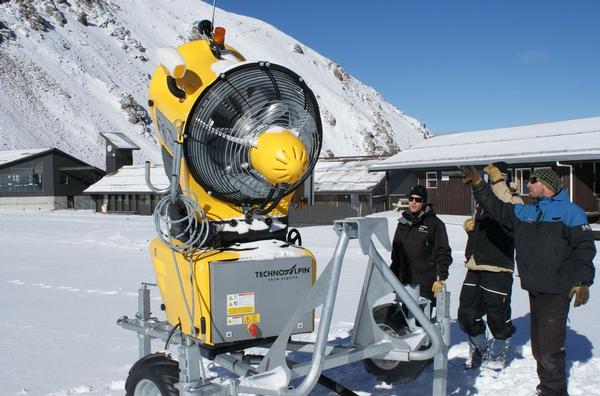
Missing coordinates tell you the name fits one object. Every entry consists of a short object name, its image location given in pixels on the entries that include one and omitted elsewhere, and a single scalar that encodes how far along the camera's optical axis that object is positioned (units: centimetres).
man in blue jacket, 440
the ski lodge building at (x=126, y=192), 3906
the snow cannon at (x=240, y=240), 327
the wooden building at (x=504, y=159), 2141
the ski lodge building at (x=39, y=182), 4484
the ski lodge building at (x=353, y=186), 2862
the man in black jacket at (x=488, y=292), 550
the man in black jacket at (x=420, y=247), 559
